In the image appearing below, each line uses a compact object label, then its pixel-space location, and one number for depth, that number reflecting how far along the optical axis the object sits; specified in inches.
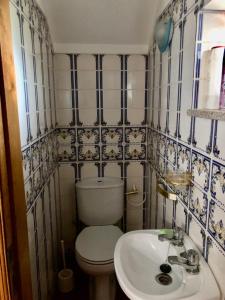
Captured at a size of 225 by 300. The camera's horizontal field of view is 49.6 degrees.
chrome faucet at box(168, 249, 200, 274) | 38.3
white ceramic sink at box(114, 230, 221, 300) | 34.5
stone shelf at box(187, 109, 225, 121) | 31.2
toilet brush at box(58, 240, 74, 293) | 76.0
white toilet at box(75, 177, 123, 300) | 64.0
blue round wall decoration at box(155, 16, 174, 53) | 52.8
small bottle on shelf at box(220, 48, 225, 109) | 37.4
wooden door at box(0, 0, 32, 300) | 23.4
